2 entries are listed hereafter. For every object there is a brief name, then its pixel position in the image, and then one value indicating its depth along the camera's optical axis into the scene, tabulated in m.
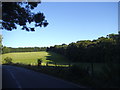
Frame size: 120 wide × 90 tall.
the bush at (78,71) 7.56
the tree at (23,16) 7.78
